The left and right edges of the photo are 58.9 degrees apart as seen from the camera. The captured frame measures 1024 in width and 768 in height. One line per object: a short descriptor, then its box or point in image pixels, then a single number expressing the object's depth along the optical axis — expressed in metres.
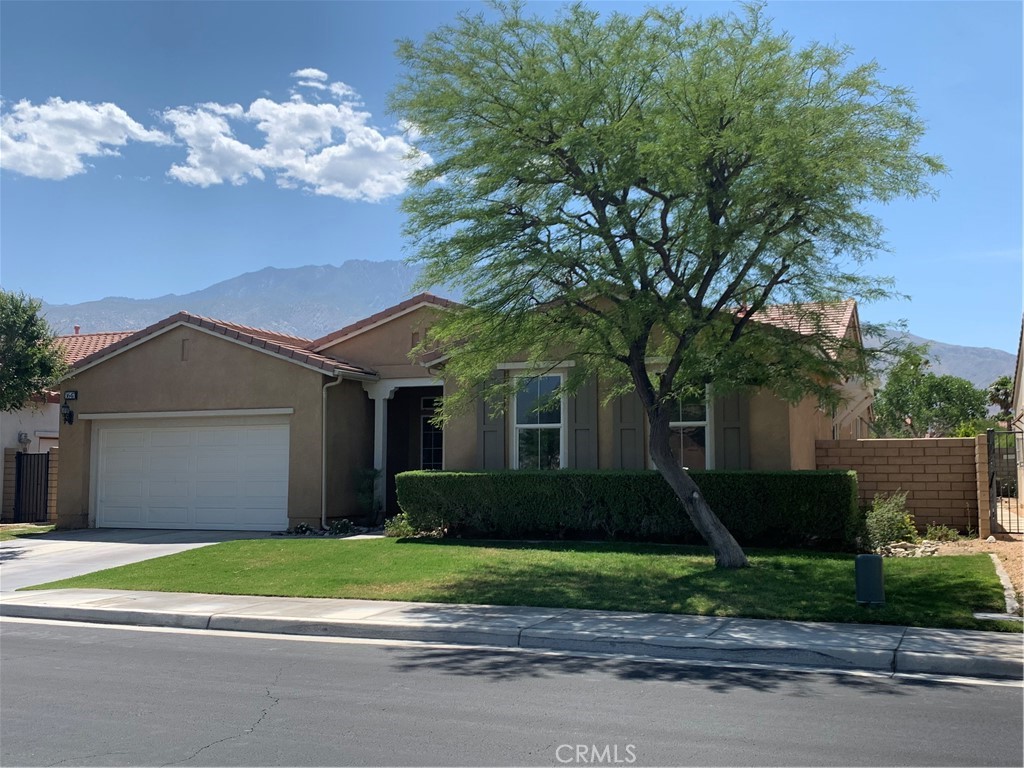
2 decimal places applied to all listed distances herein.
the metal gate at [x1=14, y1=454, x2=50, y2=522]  25.06
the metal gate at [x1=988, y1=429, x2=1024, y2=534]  16.80
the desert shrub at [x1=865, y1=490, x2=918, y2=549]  15.43
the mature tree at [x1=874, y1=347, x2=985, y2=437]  48.06
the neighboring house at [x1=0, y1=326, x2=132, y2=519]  25.16
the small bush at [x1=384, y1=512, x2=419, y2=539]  18.06
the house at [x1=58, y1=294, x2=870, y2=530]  18.42
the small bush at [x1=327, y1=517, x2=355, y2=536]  19.28
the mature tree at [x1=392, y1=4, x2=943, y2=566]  11.67
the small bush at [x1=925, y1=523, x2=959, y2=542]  16.63
